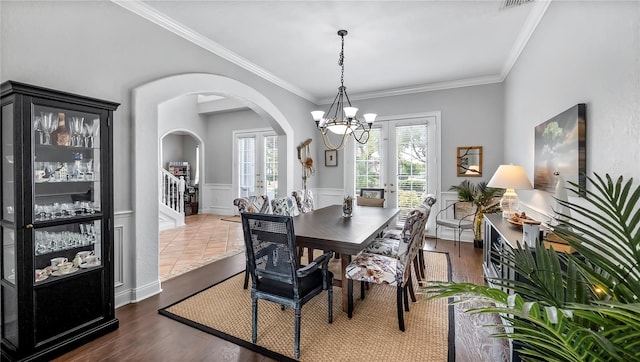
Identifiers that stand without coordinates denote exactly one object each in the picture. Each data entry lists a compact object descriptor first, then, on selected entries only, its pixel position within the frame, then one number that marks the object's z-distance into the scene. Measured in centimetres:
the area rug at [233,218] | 712
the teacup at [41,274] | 195
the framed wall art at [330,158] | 624
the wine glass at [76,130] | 218
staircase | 619
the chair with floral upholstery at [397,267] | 234
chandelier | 323
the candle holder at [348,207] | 337
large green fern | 68
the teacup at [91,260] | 222
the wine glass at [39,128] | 196
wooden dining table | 226
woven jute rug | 203
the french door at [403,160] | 538
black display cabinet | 185
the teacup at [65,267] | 208
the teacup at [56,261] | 206
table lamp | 288
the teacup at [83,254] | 220
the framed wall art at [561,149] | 203
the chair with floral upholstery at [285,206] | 352
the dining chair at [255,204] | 294
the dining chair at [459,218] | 442
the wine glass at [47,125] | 201
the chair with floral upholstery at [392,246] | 288
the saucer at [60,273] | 205
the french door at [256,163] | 743
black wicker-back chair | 196
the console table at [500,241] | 187
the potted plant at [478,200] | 451
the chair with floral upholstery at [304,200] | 401
